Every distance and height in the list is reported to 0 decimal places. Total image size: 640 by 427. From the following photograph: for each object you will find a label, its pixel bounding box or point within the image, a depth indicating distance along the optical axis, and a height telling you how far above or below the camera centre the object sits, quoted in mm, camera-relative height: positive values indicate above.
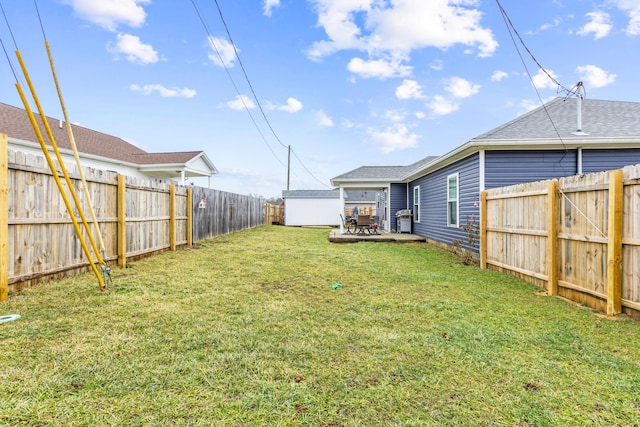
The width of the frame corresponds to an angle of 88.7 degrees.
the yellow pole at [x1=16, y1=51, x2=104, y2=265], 3365 +905
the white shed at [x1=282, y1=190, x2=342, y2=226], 23000 +299
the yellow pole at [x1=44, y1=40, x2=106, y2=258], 3753 +1340
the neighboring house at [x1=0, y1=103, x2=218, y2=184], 10359 +2465
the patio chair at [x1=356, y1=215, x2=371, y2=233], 12102 -323
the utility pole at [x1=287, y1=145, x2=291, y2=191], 27562 +3732
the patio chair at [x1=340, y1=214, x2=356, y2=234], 14098 -510
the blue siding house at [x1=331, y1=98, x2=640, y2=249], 7070 +1414
